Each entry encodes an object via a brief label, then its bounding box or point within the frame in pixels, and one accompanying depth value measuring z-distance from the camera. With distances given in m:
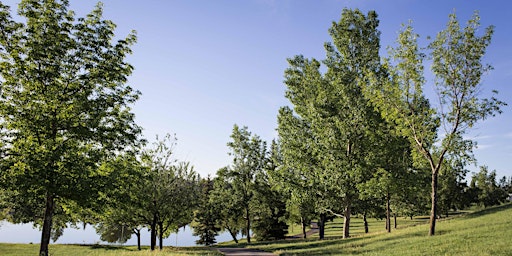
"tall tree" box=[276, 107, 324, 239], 30.84
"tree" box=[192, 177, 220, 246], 52.81
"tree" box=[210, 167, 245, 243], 47.25
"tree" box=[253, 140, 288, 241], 46.75
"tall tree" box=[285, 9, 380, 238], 28.62
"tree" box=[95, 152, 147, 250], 18.47
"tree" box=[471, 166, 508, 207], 75.62
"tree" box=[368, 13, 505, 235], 22.39
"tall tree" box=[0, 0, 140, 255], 15.41
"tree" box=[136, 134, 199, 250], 30.45
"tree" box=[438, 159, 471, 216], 54.88
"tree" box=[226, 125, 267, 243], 46.88
